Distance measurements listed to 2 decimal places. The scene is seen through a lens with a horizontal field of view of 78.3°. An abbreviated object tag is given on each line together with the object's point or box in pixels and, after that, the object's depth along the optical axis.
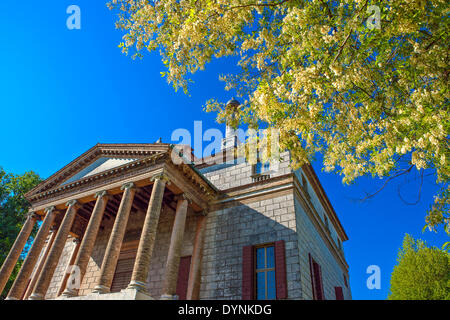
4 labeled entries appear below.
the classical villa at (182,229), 11.77
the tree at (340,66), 5.84
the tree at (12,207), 25.47
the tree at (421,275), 24.58
